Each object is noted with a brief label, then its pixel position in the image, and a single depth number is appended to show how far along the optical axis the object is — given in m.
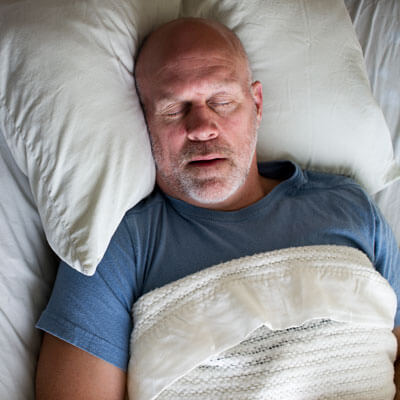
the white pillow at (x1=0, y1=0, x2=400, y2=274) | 0.91
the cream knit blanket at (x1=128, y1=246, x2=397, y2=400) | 0.87
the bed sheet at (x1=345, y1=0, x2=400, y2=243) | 1.41
